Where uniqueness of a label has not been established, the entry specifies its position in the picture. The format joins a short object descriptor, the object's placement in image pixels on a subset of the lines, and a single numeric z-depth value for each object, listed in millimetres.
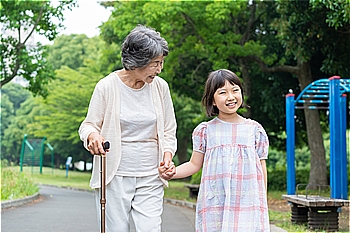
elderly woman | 3912
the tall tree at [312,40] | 16375
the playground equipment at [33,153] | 41469
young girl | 3951
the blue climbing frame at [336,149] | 10531
